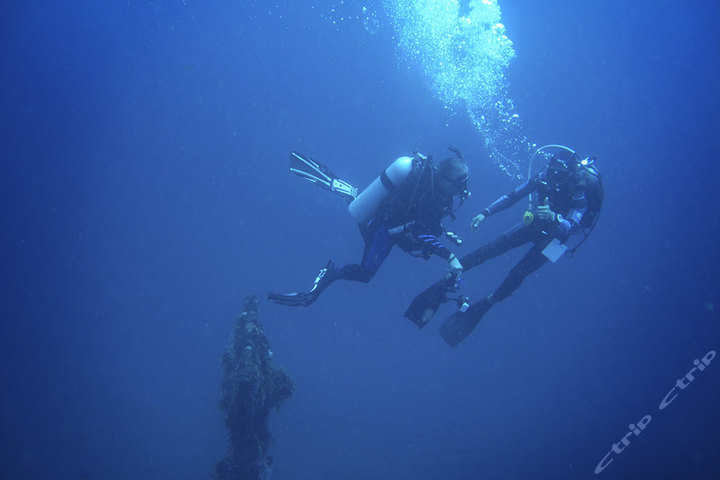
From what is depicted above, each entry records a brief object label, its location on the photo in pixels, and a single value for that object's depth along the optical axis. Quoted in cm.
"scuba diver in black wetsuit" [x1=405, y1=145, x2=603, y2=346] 595
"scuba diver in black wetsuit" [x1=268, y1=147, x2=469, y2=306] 482
